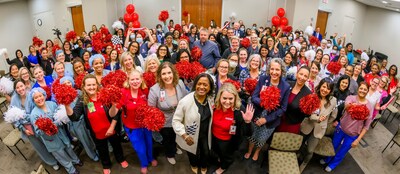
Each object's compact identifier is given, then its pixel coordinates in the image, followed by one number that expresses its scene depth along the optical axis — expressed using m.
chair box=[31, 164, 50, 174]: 2.61
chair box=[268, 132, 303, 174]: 3.23
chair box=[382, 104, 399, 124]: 5.25
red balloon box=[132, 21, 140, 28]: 10.51
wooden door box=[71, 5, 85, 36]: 11.88
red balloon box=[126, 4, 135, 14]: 10.93
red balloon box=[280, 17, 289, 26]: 11.00
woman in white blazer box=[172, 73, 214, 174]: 2.86
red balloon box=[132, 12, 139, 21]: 10.81
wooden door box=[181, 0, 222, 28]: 12.38
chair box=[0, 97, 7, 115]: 5.16
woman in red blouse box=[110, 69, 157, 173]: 3.03
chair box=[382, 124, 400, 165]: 4.07
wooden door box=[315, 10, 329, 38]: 13.55
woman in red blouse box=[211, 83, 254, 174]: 2.79
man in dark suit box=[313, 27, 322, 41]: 9.98
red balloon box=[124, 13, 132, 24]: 10.71
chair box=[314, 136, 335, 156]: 3.55
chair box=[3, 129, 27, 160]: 3.82
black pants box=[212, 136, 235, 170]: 3.14
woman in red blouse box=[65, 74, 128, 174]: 2.92
